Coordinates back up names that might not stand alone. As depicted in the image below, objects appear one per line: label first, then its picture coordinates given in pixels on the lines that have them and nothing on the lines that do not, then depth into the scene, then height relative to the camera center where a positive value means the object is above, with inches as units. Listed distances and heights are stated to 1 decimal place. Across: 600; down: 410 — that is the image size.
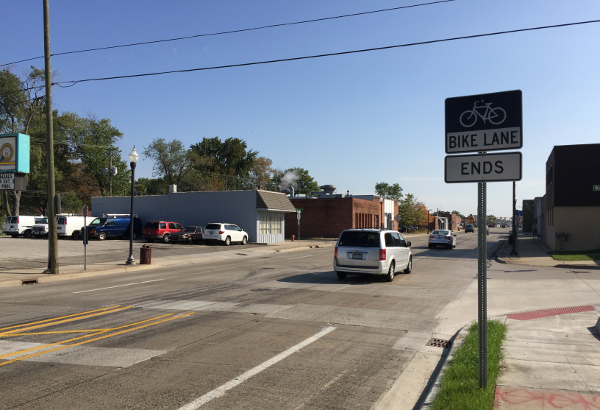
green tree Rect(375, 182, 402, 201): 5302.2 +330.1
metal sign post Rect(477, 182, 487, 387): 189.9 -26.9
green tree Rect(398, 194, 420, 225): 3656.5 +60.3
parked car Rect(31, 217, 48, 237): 1644.2 -33.7
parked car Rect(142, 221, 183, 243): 1492.4 -35.3
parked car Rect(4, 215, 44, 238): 1726.1 -24.5
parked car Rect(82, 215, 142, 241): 1541.6 -24.9
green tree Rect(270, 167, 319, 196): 4507.9 +367.5
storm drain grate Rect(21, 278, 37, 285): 639.1 -82.4
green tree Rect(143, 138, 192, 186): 3016.7 +374.4
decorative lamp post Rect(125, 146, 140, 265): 838.2 +98.2
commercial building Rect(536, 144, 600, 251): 1235.2 +61.0
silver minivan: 611.2 -42.3
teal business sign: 804.0 +108.9
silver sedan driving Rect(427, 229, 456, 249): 1443.2 -55.9
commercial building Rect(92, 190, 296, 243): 1620.3 +36.3
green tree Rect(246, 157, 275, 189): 3717.0 +368.4
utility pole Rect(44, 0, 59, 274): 709.3 +75.1
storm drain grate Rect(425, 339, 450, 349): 307.3 -78.8
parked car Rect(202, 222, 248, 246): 1425.9 -39.7
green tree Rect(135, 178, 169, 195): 3106.5 +237.2
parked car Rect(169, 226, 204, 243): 1488.7 -47.5
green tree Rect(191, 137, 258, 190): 3164.4 +406.5
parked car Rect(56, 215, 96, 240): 1596.9 -22.6
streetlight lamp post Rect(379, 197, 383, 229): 2703.7 +78.7
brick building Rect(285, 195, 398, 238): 2244.1 +18.4
